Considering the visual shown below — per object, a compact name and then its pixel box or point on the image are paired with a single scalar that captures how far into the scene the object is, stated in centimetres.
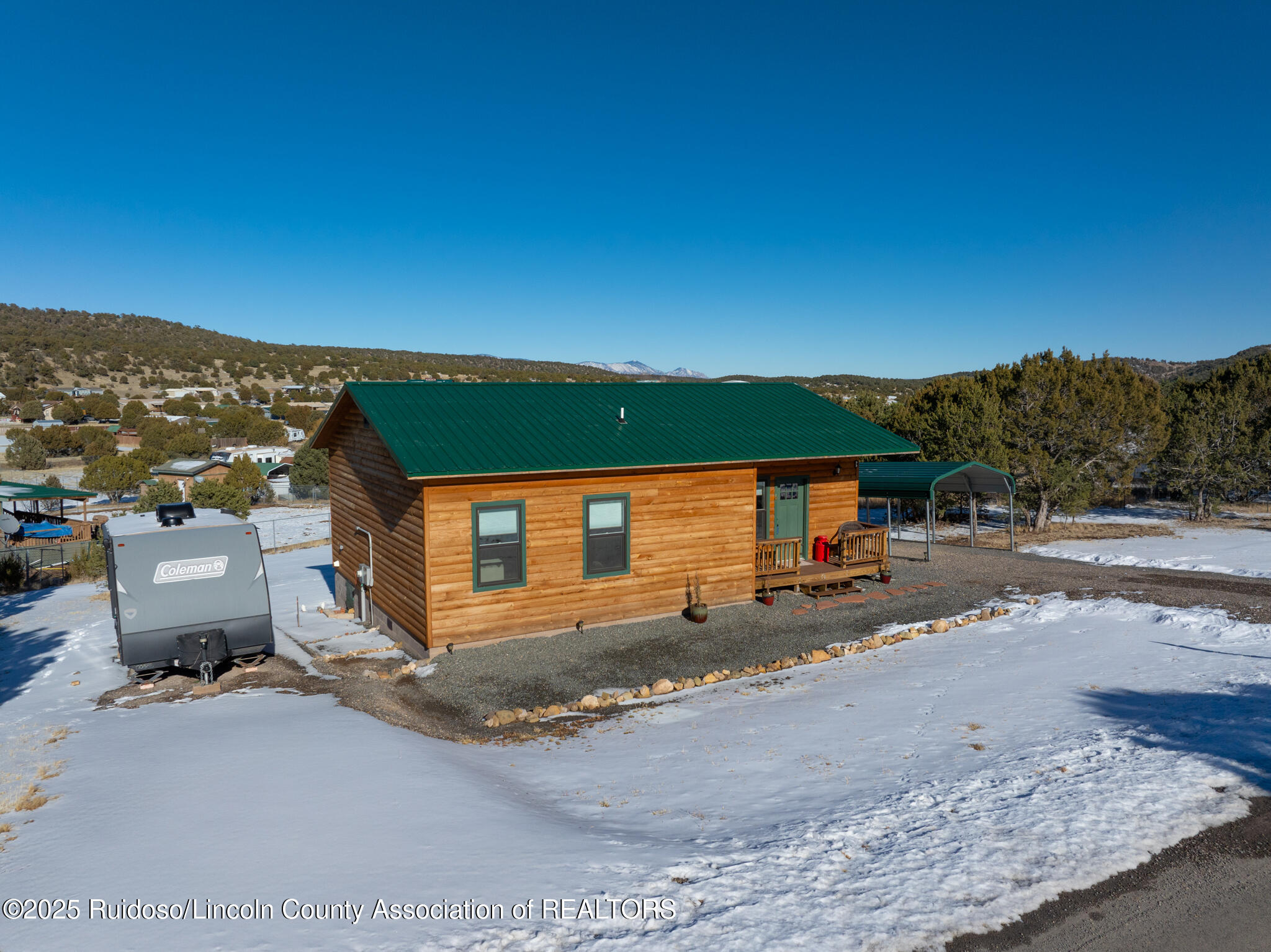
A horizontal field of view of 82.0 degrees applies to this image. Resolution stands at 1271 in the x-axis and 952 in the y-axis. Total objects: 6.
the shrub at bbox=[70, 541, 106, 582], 2011
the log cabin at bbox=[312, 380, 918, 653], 1139
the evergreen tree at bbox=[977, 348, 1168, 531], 2395
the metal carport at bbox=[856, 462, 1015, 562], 1762
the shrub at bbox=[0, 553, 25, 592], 1872
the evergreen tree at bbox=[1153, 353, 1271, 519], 2558
